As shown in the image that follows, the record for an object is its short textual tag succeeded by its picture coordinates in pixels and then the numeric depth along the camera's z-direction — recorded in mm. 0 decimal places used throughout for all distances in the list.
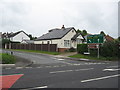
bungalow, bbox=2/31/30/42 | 44215
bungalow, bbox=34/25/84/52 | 22703
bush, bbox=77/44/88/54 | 17614
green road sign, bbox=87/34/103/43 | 15765
